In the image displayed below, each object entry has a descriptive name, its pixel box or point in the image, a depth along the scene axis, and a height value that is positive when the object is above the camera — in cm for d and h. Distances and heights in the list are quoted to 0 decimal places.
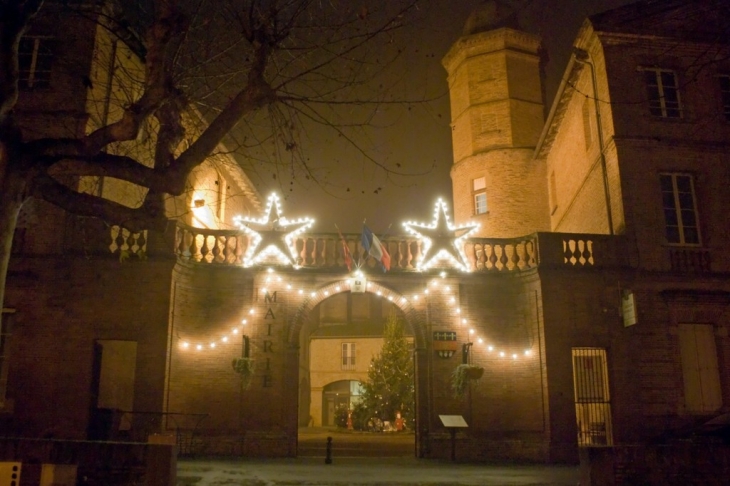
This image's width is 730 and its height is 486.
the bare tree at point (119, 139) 893 +377
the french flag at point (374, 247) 1691 +404
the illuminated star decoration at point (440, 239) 1742 +437
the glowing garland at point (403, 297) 1697 +287
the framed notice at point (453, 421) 1611 -39
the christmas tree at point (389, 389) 3388 +86
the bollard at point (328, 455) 1560 -115
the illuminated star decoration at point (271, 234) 1700 +442
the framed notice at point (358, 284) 1741 +318
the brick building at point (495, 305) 1551 +252
